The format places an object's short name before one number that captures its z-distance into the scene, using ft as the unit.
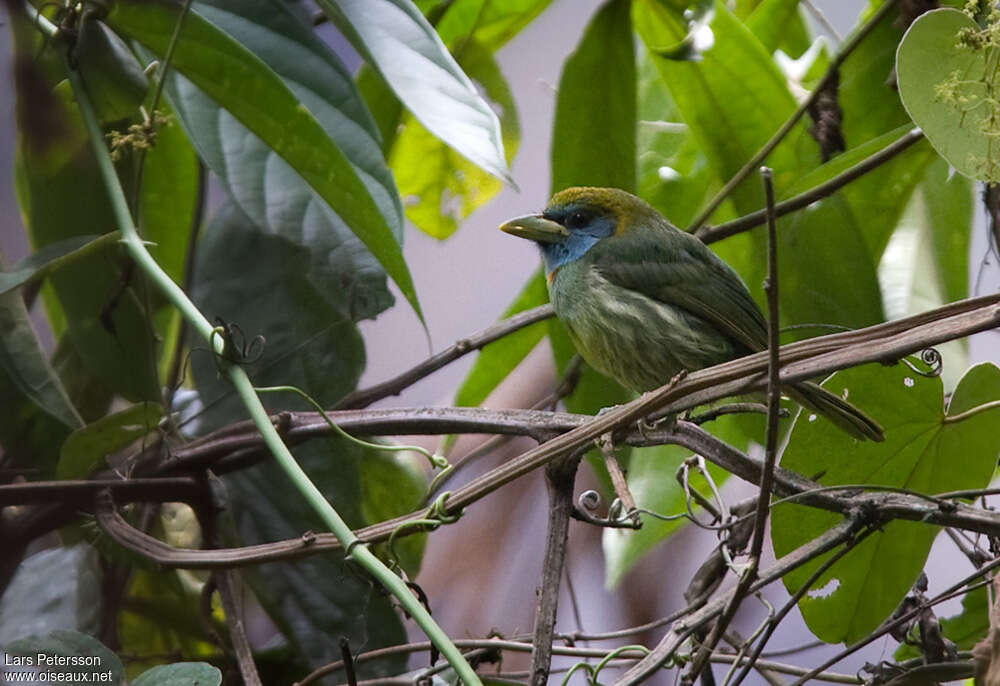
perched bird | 14.71
